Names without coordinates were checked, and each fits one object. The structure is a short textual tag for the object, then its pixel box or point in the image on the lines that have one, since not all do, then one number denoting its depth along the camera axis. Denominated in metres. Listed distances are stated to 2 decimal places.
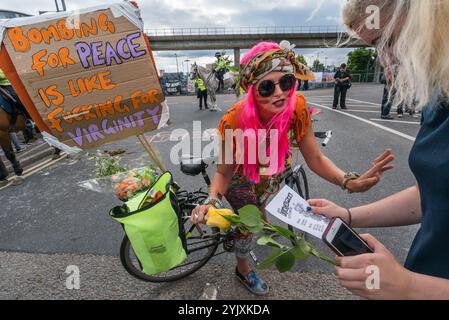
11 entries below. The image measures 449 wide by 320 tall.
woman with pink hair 1.65
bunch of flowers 1.96
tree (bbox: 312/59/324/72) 69.54
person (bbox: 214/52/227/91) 12.42
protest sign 1.80
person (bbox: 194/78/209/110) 12.88
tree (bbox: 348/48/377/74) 51.21
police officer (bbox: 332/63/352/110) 10.32
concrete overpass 34.19
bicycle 2.27
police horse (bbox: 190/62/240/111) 12.70
